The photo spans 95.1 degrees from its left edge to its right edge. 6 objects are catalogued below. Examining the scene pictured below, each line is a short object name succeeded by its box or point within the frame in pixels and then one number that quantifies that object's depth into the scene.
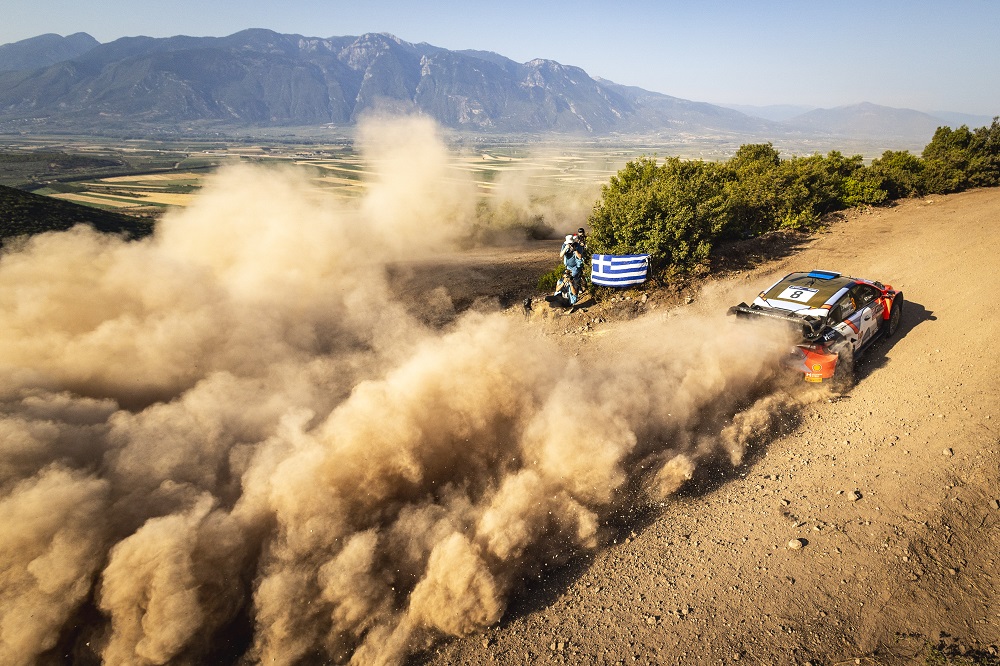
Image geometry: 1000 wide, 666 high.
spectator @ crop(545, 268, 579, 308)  13.14
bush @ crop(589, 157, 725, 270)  13.42
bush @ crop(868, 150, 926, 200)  19.72
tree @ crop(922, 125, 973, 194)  20.36
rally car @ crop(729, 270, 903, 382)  8.08
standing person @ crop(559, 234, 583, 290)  12.92
